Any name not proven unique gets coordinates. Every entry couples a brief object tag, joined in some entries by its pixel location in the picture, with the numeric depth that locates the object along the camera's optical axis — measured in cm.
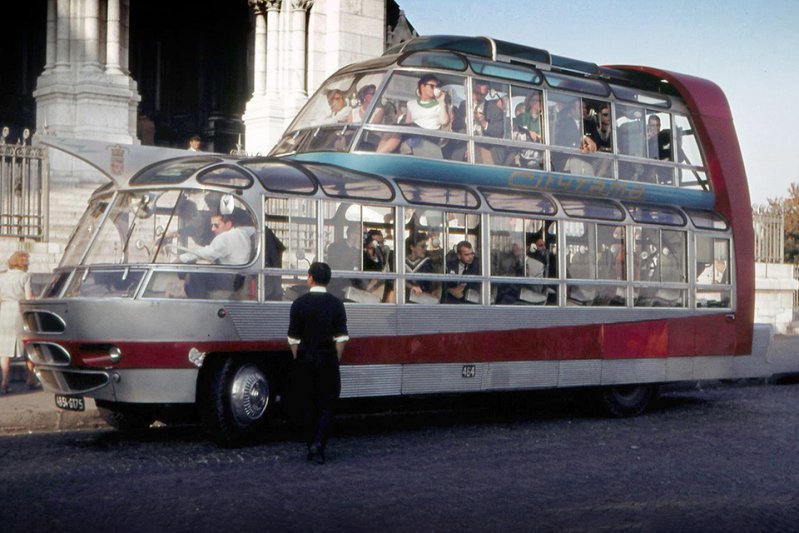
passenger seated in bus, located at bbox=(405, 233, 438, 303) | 1245
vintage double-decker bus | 1088
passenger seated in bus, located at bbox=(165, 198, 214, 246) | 1102
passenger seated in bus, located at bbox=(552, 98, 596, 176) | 1456
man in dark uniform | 1027
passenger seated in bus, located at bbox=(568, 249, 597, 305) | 1409
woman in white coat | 1491
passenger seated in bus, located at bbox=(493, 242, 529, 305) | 1330
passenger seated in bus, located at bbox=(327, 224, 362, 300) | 1183
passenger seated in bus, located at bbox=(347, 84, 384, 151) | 1287
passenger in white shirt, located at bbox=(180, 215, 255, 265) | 1104
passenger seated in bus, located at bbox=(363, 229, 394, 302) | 1216
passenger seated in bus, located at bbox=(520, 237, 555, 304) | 1363
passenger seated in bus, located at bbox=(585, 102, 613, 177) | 1495
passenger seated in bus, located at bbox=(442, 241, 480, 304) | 1284
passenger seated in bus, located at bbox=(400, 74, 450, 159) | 1320
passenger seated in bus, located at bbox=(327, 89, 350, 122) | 1326
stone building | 2306
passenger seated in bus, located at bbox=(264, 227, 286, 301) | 1134
